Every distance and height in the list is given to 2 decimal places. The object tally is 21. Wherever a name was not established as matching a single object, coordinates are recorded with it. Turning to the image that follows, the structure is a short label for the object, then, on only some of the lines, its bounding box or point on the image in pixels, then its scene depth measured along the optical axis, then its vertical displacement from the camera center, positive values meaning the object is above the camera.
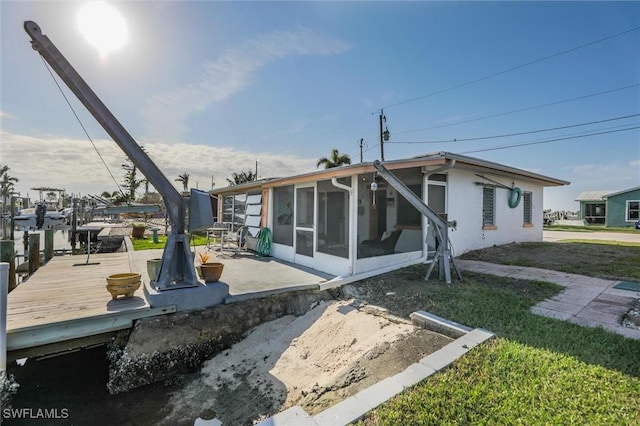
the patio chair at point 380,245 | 6.16 -0.73
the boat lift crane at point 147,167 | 3.87 +0.67
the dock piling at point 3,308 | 3.01 -1.04
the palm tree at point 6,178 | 39.82 +4.47
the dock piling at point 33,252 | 6.95 -1.05
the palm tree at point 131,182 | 36.88 +3.81
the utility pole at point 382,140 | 20.39 +5.27
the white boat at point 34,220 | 13.29 -0.51
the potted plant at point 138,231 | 13.91 -0.98
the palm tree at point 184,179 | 44.56 +4.97
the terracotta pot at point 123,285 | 4.31 -1.12
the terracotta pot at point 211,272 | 4.83 -1.01
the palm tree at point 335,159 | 22.91 +4.28
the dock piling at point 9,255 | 6.24 -0.99
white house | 6.09 +0.05
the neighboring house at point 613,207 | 20.25 +0.67
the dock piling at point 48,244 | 7.75 -0.92
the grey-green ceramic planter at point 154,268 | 4.69 -0.94
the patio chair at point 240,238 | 10.12 -0.98
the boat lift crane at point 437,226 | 5.41 -0.23
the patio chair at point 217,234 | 10.57 -0.95
